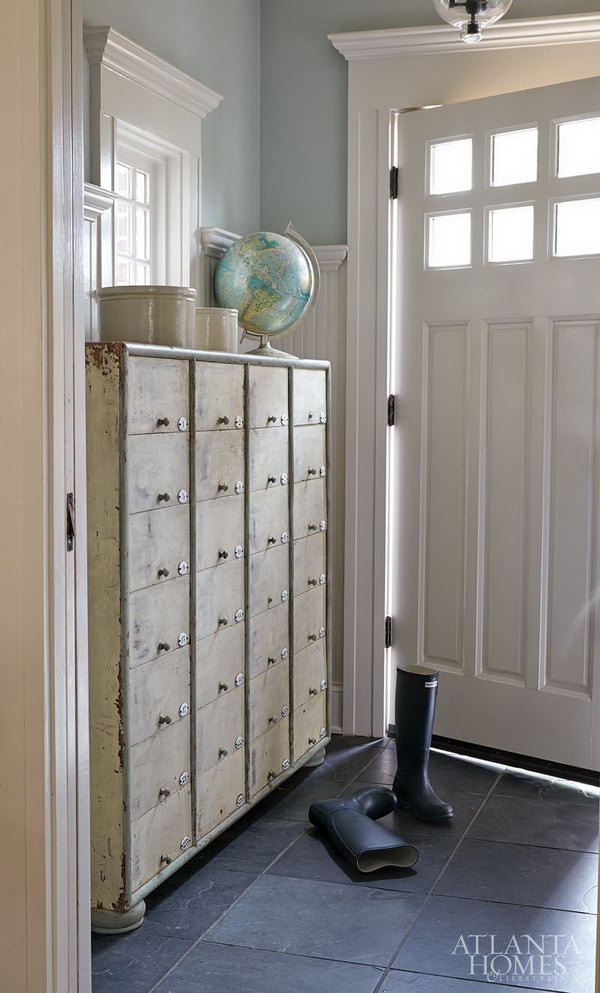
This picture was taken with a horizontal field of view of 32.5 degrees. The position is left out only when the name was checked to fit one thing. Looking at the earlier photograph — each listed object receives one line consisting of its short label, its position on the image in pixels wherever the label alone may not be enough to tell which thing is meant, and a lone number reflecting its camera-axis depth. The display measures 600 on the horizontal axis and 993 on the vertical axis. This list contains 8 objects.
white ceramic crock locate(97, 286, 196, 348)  2.89
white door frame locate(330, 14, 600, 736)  3.88
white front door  3.82
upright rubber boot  3.56
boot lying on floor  3.10
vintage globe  3.68
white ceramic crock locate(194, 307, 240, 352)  3.25
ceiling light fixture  2.98
